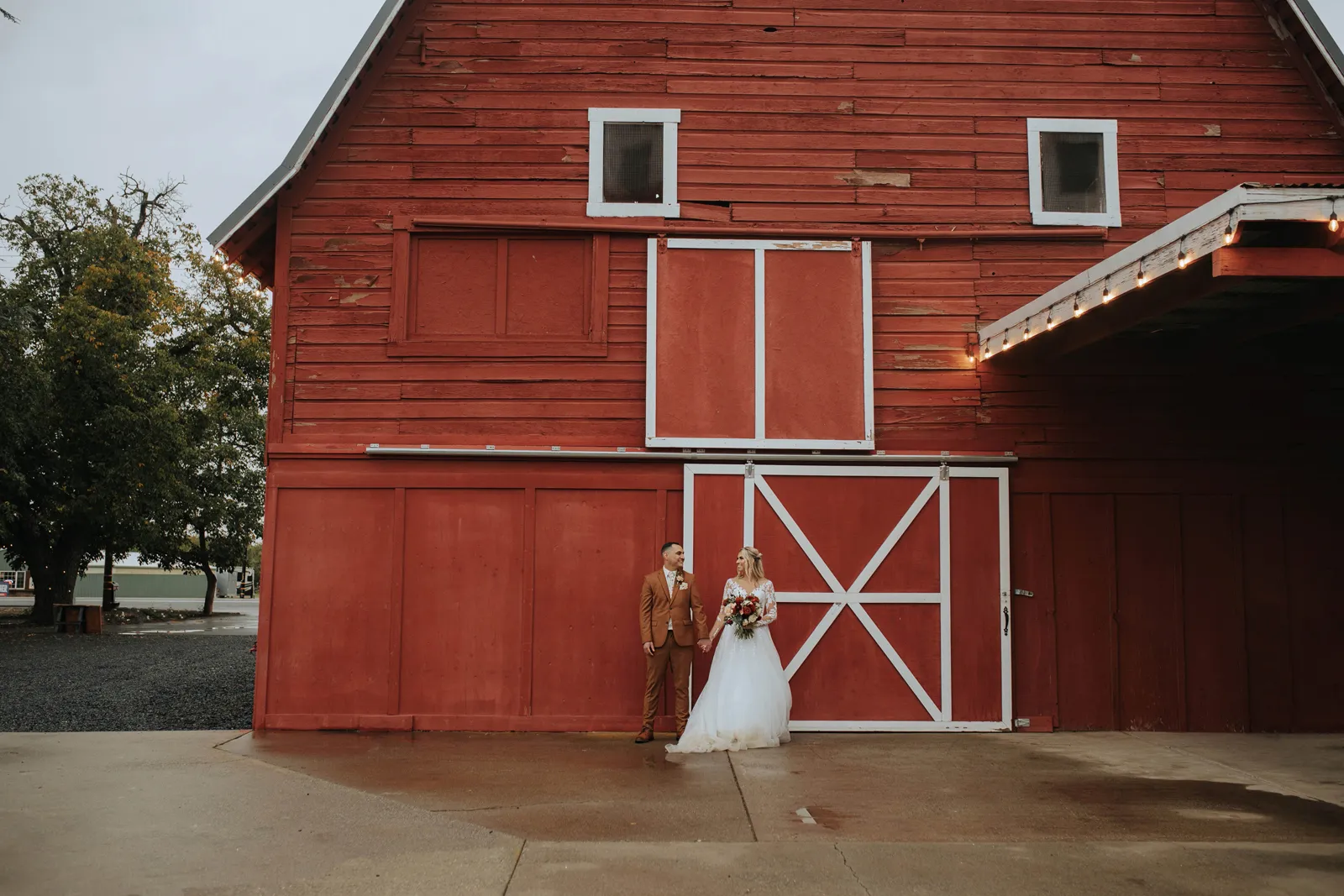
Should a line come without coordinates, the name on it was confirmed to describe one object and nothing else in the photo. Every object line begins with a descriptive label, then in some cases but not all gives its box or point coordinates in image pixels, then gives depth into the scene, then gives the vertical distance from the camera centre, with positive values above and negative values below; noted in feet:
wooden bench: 79.71 -6.35
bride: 30.14 -4.27
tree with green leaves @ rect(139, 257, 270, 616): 92.22 +10.91
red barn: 33.53 +5.15
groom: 31.45 -2.39
